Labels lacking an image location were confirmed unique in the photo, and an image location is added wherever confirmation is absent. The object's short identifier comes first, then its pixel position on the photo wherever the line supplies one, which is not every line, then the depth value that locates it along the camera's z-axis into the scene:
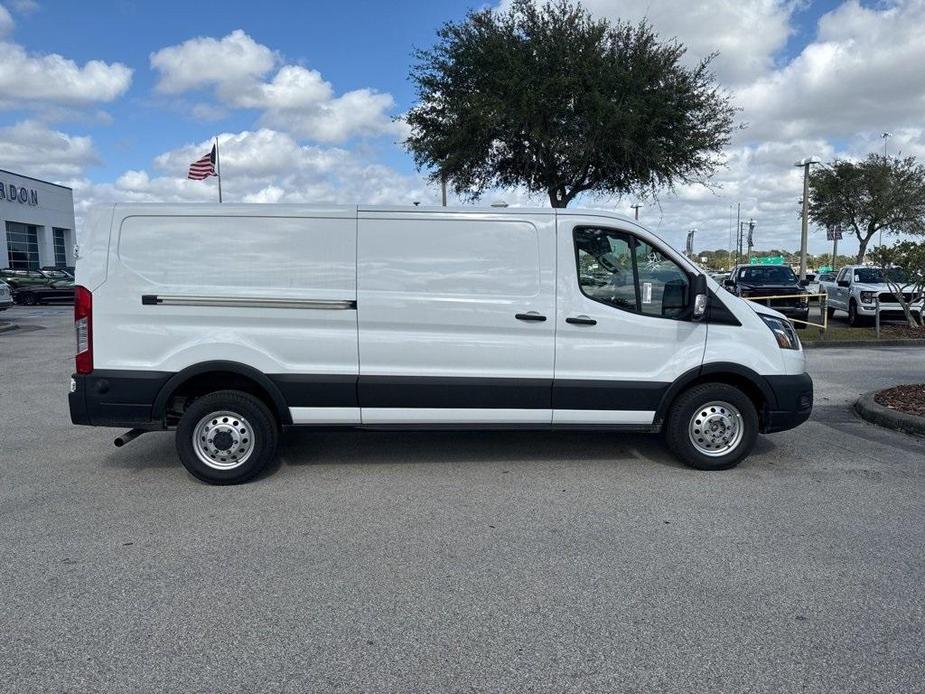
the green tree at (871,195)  36.00
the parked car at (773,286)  18.56
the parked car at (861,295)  17.97
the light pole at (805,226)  27.42
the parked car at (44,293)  28.95
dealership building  43.31
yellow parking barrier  17.68
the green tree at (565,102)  18.92
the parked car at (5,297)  21.11
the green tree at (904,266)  14.66
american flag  28.58
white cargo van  5.46
